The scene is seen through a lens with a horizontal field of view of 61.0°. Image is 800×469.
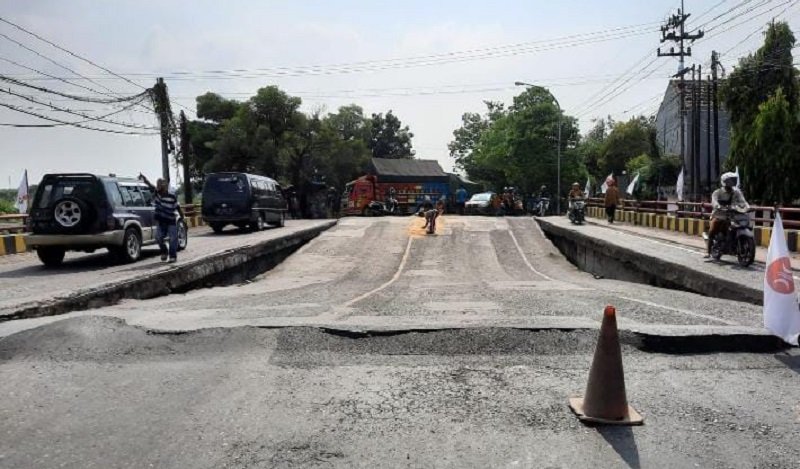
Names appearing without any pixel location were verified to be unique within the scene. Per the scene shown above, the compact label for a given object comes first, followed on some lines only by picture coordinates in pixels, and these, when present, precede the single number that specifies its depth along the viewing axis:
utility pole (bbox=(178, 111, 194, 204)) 35.00
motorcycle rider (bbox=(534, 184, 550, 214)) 36.17
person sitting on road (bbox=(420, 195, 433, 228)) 25.66
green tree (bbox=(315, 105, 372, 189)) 49.78
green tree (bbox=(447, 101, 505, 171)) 95.94
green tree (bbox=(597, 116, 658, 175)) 67.75
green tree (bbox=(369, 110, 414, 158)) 96.31
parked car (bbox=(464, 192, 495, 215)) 43.01
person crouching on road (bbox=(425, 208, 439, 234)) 24.88
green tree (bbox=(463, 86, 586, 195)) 62.69
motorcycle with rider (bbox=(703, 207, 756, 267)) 12.75
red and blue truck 47.06
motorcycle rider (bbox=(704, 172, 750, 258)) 12.82
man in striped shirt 14.20
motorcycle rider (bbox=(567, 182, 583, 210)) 27.13
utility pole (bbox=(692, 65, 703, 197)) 35.72
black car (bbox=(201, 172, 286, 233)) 24.92
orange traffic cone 4.55
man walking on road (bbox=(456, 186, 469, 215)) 43.61
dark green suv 13.75
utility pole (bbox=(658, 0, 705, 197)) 39.66
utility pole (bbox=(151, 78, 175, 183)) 32.06
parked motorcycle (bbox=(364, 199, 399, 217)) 45.06
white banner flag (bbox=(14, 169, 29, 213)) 26.67
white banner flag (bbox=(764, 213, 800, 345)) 6.32
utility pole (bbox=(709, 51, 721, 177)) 34.72
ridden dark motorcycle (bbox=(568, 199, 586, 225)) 26.80
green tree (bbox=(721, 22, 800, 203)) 30.28
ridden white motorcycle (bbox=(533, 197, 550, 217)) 35.91
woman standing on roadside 28.40
